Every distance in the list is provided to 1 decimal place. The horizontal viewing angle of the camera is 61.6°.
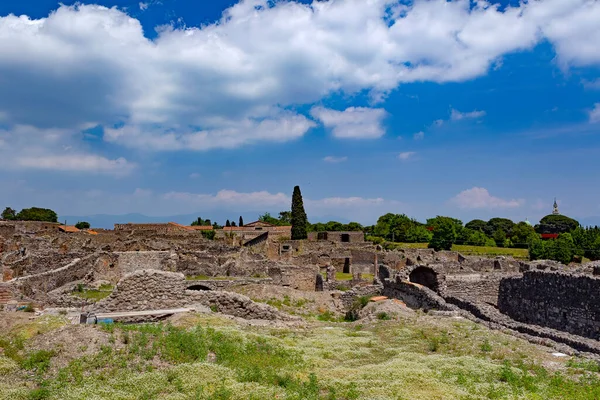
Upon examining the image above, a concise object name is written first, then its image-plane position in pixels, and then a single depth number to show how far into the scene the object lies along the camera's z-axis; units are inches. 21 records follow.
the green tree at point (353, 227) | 5489.2
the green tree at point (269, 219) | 6382.9
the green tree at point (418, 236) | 4595.2
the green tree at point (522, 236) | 4618.6
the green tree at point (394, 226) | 4813.0
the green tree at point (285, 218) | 6503.9
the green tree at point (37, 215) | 5071.9
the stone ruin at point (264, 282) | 674.8
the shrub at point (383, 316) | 704.8
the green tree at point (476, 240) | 4434.1
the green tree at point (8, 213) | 5206.7
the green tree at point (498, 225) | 6712.6
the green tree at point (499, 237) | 4810.0
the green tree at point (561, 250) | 3201.3
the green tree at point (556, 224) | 6879.9
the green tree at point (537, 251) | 3216.0
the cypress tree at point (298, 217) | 3521.2
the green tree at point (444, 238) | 3927.4
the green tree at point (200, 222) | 6538.4
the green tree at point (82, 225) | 5326.8
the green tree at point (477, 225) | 6924.2
